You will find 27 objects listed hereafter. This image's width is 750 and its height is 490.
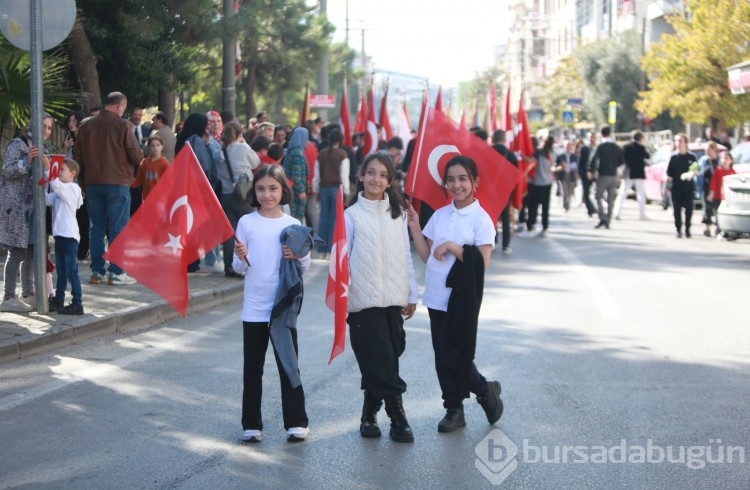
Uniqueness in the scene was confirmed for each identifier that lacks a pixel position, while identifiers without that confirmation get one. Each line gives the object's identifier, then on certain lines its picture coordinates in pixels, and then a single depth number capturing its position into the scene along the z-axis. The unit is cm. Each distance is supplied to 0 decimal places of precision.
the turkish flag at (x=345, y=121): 2648
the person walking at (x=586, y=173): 2759
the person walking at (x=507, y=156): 1850
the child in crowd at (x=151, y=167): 1456
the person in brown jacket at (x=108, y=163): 1273
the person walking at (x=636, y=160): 2612
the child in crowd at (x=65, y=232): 1093
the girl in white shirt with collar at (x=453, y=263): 705
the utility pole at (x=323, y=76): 3603
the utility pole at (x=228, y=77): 2223
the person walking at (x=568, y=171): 3256
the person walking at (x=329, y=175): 1852
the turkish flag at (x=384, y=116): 2945
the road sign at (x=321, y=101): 3619
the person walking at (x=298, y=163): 1714
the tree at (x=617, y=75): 5647
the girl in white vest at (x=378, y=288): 686
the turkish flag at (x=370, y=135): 2547
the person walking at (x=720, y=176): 2159
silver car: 1942
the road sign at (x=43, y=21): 1062
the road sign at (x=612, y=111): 4841
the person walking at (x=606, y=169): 2444
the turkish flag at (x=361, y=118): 2925
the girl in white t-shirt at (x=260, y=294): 682
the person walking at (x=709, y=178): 2298
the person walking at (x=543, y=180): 2242
